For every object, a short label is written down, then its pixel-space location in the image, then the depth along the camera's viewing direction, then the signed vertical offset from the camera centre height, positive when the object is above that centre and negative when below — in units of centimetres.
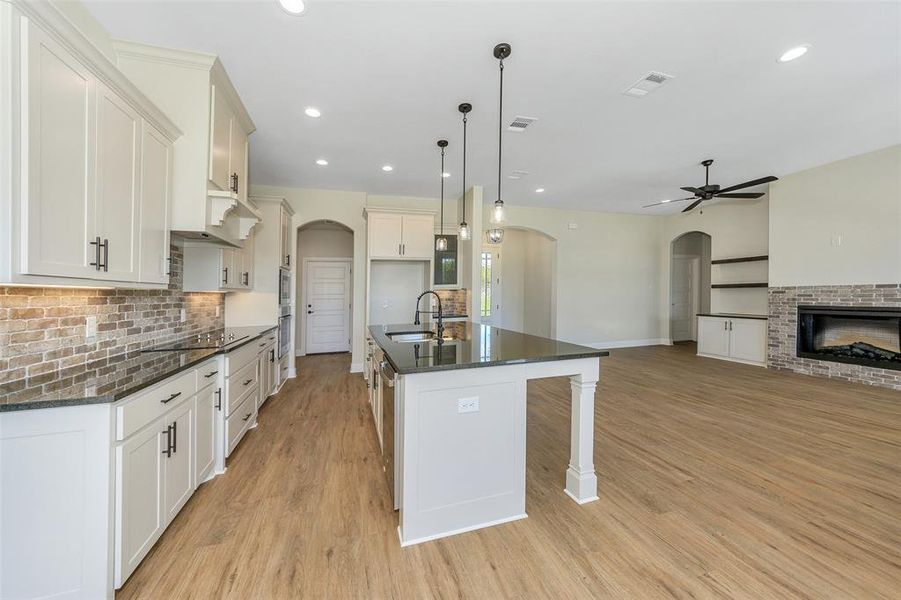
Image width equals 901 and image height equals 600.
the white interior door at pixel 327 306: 718 -20
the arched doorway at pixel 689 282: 871 +48
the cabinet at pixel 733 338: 600 -69
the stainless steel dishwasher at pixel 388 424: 206 -82
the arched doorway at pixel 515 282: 824 +42
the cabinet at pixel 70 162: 127 +59
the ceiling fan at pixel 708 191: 451 +145
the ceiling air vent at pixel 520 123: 337 +176
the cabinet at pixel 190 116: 234 +125
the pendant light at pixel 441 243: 358 +57
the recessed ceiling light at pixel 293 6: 195 +167
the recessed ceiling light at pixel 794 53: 239 +176
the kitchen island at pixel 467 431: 178 -74
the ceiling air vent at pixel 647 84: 270 +176
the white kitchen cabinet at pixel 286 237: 460 +83
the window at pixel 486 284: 841 +36
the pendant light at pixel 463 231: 352 +69
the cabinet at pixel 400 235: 530 +99
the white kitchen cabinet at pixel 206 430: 215 -88
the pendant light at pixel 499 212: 232 +68
